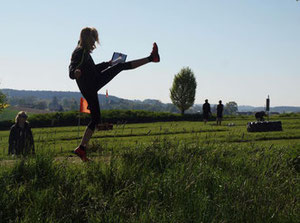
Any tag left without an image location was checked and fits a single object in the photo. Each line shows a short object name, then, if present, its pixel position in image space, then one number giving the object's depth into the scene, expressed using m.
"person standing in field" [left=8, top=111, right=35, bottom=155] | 9.34
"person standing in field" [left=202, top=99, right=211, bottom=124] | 28.21
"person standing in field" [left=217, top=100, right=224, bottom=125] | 27.02
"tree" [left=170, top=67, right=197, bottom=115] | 75.81
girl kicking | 5.84
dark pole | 23.77
